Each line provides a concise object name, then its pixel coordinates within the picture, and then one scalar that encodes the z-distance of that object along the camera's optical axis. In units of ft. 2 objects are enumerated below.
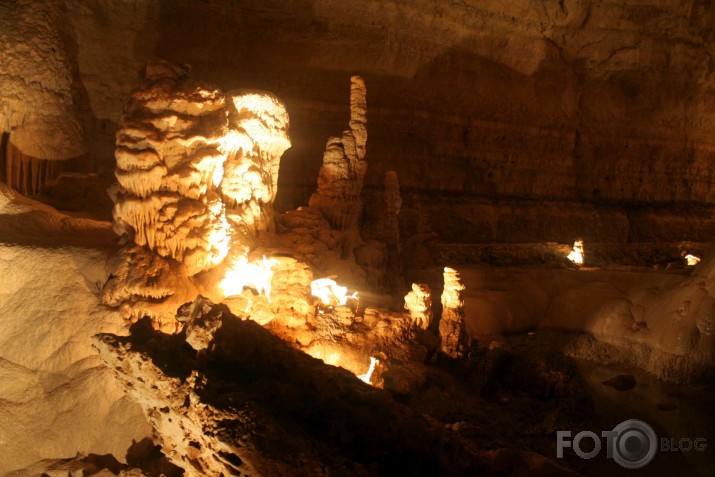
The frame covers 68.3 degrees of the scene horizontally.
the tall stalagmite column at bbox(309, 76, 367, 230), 32.63
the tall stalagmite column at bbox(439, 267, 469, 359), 29.35
